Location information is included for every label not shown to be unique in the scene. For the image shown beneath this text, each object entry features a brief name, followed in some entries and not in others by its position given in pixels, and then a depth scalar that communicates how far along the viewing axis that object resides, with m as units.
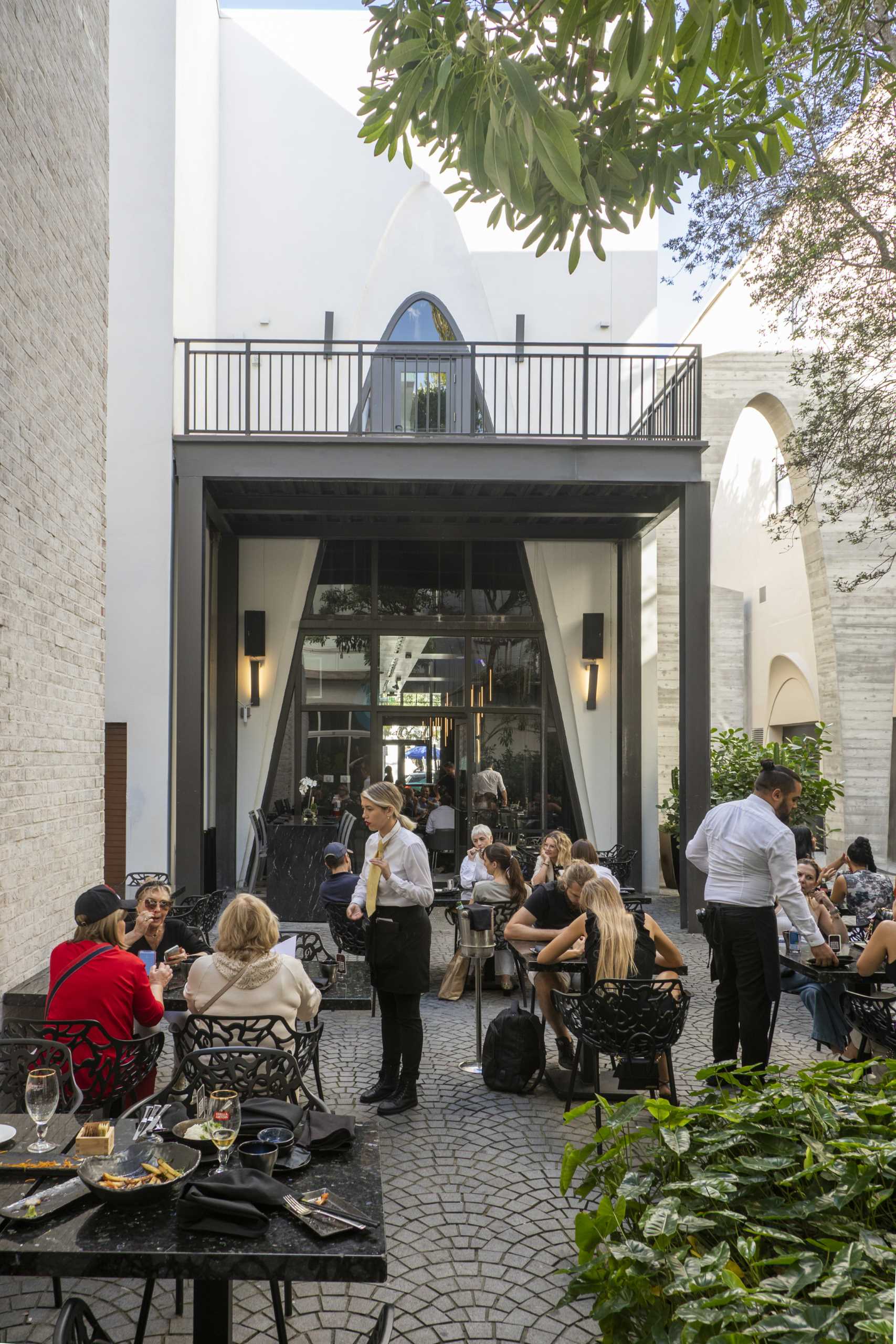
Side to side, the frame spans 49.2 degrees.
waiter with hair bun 4.69
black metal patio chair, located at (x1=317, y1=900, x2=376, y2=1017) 6.57
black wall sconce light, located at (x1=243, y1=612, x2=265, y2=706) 12.61
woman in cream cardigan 3.76
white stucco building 11.67
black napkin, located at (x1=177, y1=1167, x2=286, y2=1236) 2.19
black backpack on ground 5.25
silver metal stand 5.63
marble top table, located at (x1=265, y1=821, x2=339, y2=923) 10.18
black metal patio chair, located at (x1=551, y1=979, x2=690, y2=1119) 4.53
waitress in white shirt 4.81
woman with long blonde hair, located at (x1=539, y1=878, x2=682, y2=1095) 4.70
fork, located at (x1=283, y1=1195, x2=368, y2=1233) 2.22
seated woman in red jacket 3.74
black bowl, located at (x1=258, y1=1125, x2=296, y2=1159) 2.57
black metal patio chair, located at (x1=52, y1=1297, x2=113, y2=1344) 1.93
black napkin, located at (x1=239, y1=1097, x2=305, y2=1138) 2.72
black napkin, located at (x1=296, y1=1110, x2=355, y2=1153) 2.64
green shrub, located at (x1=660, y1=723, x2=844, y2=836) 10.78
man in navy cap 6.74
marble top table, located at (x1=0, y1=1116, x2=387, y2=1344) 2.07
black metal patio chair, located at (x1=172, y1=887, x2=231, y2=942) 6.68
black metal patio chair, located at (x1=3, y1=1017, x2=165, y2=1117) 3.59
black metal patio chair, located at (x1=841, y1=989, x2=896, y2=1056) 4.41
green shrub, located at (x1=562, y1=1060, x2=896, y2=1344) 1.57
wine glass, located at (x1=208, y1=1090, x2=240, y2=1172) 2.41
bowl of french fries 2.28
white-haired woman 7.95
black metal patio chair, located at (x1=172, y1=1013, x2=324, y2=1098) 3.66
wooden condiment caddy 2.55
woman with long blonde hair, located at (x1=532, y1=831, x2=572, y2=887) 7.35
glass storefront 13.00
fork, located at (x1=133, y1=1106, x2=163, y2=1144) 2.71
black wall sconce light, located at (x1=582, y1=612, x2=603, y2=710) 12.87
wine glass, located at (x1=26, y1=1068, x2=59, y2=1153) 2.61
